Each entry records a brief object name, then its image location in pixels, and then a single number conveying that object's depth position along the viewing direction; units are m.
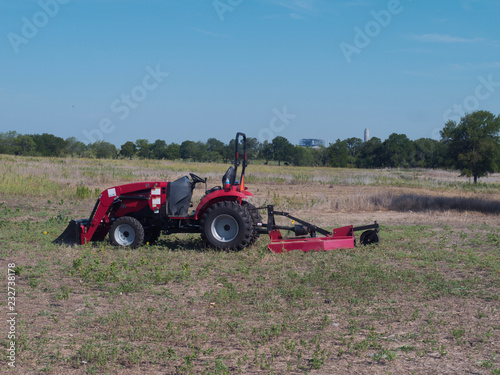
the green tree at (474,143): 31.77
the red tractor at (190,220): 9.25
